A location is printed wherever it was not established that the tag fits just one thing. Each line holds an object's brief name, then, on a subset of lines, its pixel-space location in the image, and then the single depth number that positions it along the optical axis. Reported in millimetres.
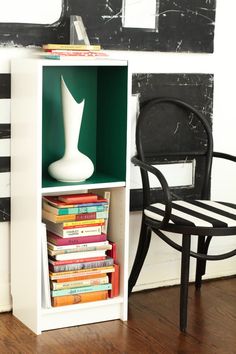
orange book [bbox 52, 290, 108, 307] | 4129
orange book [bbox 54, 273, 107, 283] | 4120
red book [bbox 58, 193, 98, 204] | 4092
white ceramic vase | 4038
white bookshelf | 3941
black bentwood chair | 4064
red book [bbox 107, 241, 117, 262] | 4290
